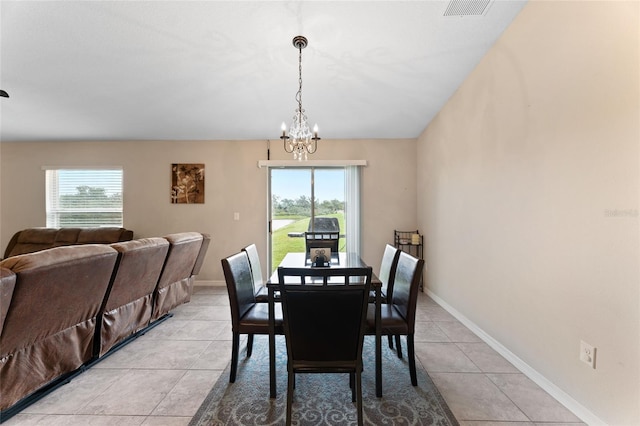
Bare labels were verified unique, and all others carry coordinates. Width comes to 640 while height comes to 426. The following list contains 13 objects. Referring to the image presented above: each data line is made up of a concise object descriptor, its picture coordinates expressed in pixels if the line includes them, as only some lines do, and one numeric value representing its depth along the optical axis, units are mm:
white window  4441
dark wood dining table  1613
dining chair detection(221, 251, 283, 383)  1800
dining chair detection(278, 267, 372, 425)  1345
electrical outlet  1504
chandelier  2305
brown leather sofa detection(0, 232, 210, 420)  1429
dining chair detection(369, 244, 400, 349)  2195
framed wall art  4336
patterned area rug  1526
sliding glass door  4410
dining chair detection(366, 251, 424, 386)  1762
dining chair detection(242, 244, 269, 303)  2250
